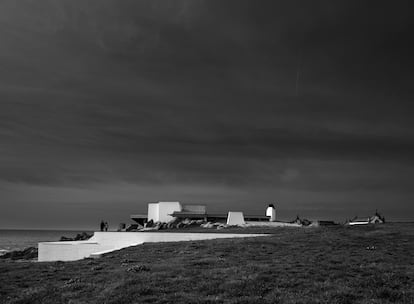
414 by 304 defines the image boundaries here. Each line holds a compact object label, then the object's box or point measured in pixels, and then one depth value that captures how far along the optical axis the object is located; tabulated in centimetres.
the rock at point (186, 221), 6456
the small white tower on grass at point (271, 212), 7300
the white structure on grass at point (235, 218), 6406
